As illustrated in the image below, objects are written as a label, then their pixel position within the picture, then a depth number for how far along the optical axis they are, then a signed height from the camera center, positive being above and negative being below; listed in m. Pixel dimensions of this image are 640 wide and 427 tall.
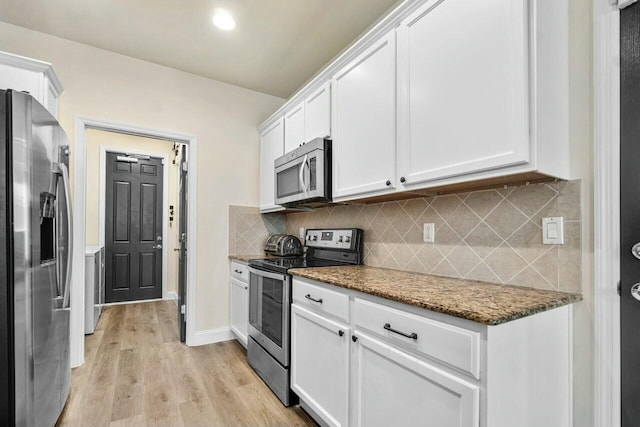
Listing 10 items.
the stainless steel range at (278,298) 2.04 -0.57
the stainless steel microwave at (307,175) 2.23 +0.32
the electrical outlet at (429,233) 1.83 -0.08
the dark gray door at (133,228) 4.62 -0.18
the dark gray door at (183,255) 3.16 -0.38
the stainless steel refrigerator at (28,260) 1.36 -0.21
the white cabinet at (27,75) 2.04 +0.92
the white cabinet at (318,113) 2.26 +0.77
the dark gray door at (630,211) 1.12 +0.03
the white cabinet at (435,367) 0.97 -0.54
